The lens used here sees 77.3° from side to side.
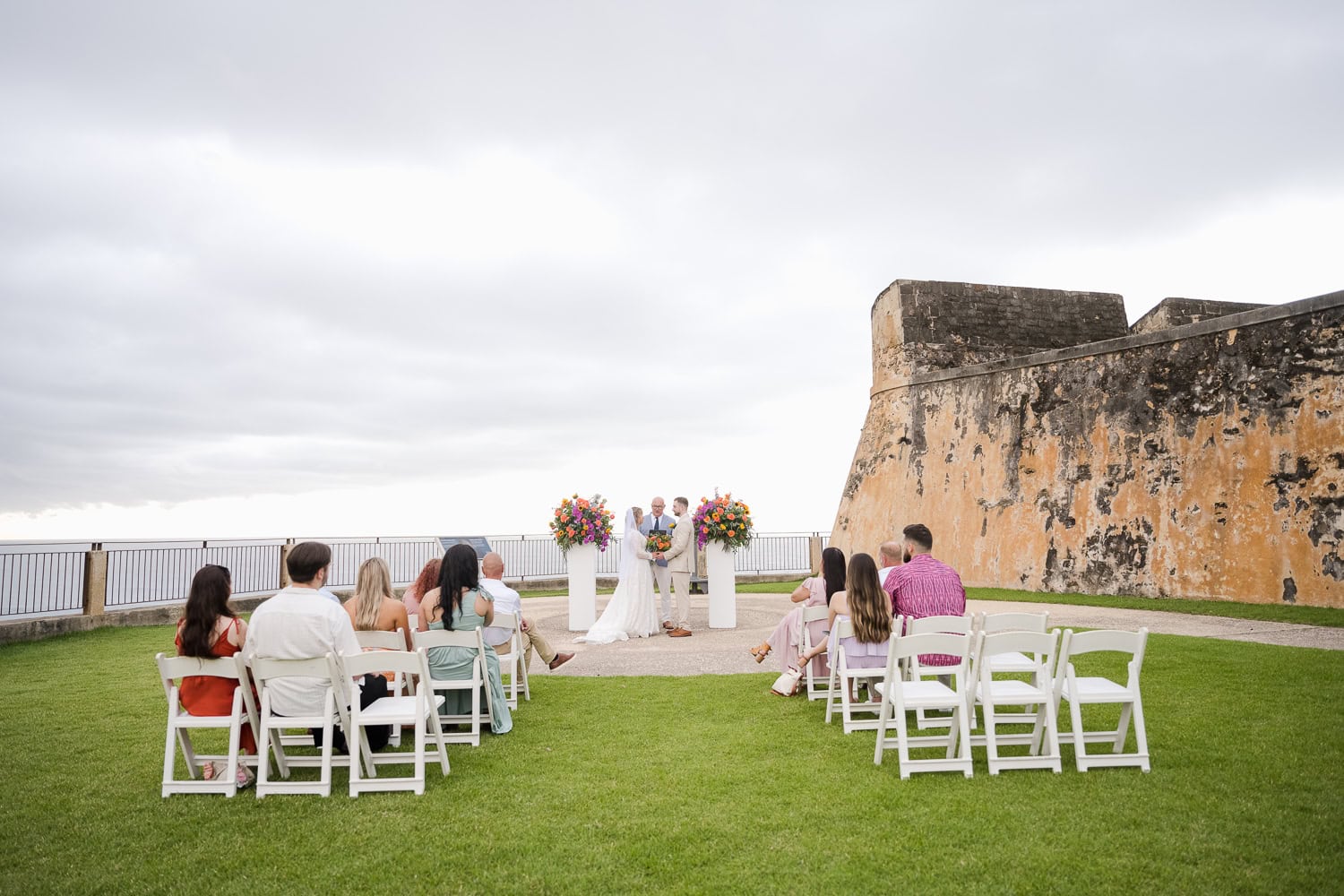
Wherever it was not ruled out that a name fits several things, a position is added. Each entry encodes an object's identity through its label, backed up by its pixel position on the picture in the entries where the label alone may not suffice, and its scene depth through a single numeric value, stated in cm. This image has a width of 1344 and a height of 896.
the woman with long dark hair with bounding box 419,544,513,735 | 652
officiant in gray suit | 1308
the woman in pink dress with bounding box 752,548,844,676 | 797
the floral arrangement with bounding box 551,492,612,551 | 1325
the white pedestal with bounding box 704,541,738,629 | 1359
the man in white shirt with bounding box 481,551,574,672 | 746
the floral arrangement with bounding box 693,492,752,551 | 1320
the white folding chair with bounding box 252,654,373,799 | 489
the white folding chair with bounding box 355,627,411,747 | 595
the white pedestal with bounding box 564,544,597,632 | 1355
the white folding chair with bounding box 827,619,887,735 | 632
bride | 1270
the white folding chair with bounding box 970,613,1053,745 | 552
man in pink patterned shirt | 688
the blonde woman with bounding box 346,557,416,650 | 636
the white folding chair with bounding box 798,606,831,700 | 764
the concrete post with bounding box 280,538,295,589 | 1866
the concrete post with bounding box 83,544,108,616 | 1468
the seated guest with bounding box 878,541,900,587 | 775
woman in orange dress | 521
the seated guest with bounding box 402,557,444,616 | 734
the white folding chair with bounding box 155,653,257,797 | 500
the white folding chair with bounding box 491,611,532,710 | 735
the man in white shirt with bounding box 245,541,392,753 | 519
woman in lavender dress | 668
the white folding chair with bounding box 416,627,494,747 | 602
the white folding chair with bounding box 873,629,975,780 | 514
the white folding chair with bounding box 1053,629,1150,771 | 510
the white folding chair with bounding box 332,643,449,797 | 492
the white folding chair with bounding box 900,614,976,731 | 606
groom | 1300
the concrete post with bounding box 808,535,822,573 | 2470
